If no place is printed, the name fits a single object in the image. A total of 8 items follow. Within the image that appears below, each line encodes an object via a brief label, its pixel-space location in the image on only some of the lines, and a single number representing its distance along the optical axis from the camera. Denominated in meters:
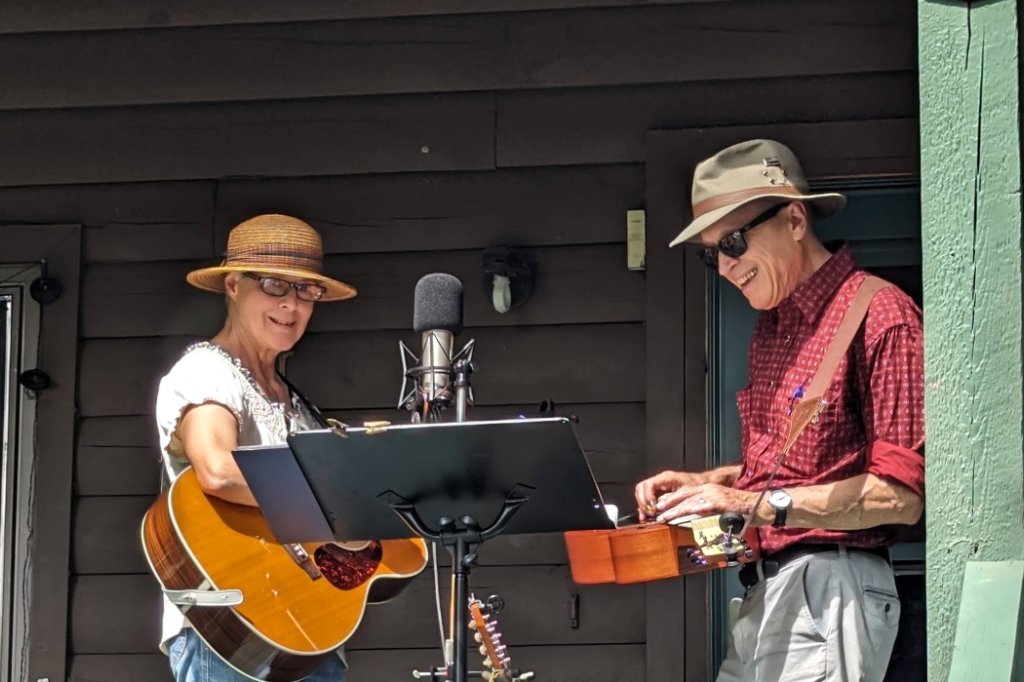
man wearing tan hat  6.41
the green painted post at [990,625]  5.40
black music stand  5.95
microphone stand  6.25
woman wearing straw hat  7.39
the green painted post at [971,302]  5.55
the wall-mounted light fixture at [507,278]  8.87
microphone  6.48
